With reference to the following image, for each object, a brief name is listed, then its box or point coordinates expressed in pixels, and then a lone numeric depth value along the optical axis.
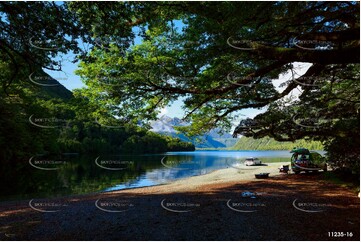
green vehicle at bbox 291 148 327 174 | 23.67
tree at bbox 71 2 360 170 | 9.12
